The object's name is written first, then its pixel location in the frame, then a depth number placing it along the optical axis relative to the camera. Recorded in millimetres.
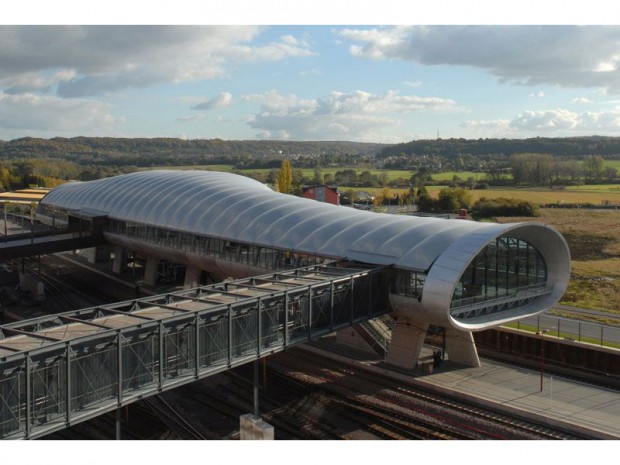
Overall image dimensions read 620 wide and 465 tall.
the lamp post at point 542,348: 34794
